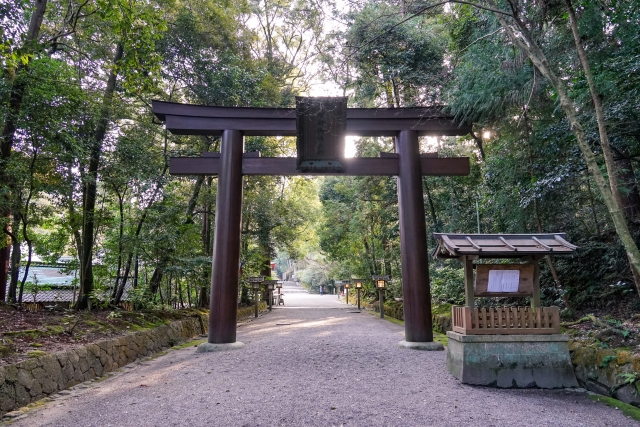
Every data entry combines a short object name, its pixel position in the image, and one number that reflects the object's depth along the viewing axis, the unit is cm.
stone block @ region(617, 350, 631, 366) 389
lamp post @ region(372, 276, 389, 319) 1376
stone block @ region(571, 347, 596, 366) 438
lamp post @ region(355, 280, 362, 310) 1770
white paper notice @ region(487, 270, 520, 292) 496
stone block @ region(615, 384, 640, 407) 370
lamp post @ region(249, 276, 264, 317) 1427
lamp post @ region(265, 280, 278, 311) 1698
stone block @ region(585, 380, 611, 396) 407
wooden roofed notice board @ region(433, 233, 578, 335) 466
